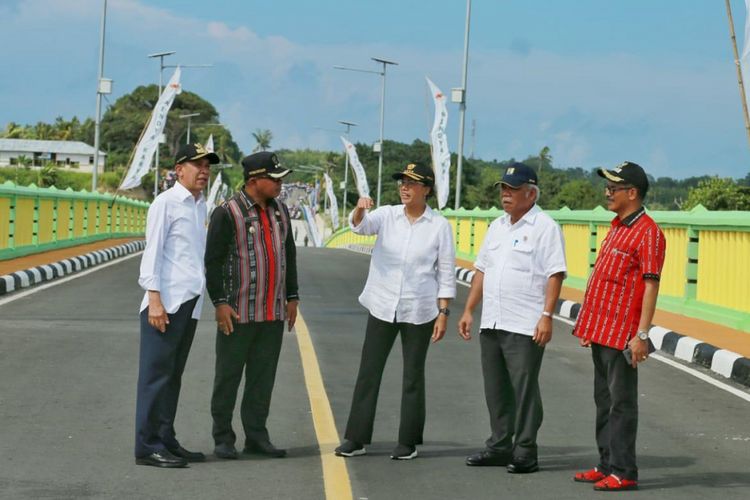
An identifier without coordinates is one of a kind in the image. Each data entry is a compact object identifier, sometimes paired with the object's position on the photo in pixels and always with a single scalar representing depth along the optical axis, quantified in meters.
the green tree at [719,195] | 63.22
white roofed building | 155.88
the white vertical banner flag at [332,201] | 76.69
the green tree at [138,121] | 136.62
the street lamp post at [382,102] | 58.09
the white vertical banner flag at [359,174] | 55.66
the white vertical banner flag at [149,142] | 35.19
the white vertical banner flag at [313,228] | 92.56
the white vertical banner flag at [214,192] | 63.97
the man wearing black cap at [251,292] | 7.13
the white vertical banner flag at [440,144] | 36.88
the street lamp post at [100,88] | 39.44
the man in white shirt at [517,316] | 7.11
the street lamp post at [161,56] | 52.41
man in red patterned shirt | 6.67
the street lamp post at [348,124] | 77.81
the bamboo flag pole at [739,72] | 14.20
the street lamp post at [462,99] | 37.72
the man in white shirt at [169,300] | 6.93
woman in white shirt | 7.39
